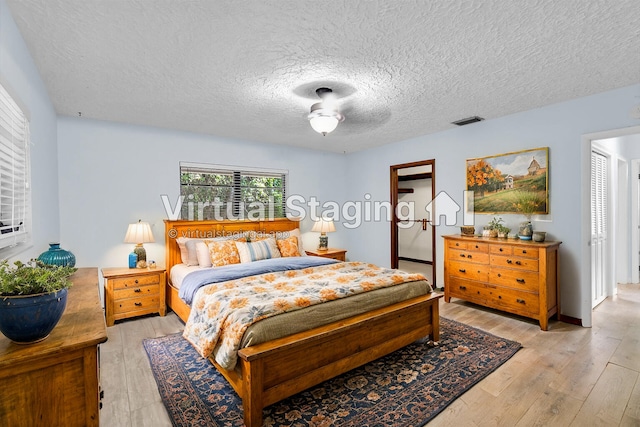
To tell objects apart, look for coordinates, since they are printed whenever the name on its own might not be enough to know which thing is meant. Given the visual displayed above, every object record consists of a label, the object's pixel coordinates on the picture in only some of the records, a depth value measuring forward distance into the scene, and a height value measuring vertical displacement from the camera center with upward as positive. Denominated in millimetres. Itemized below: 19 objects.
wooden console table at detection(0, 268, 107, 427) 1098 -614
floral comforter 2115 -669
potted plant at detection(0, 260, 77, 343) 1108 -320
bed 1908 -1035
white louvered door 3807 -200
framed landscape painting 3635 +349
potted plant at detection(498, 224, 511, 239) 3844 -267
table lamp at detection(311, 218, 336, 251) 5426 -282
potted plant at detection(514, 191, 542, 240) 3635 +30
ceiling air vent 3937 +1174
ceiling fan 2918 +932
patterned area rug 1996 -1311
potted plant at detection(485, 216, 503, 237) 3959 -209
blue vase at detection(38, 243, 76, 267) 2365 -324
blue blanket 3055 -628
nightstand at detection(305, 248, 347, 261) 5210 -699
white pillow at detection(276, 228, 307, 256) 4617 -344
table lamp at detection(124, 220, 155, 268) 3752 -293
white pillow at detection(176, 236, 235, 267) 3961 -455
